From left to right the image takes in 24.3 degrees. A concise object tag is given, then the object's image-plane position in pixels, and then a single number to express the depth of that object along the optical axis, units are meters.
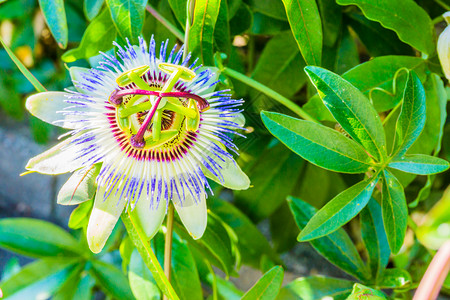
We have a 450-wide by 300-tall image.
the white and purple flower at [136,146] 0.38
